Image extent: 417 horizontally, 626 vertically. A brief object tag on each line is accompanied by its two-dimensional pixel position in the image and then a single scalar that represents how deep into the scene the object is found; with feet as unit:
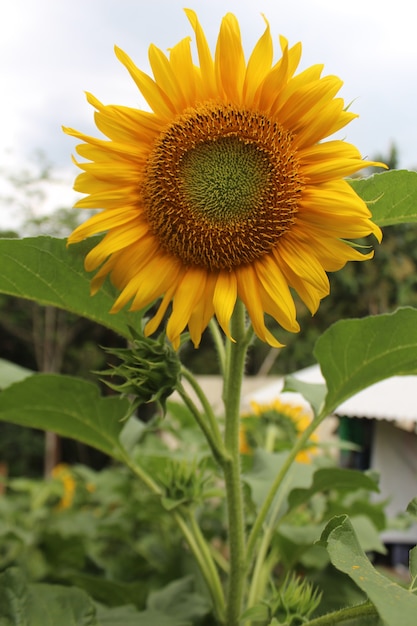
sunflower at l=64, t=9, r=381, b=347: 1.93
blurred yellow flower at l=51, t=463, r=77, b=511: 7.18
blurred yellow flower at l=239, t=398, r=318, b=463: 5.26
